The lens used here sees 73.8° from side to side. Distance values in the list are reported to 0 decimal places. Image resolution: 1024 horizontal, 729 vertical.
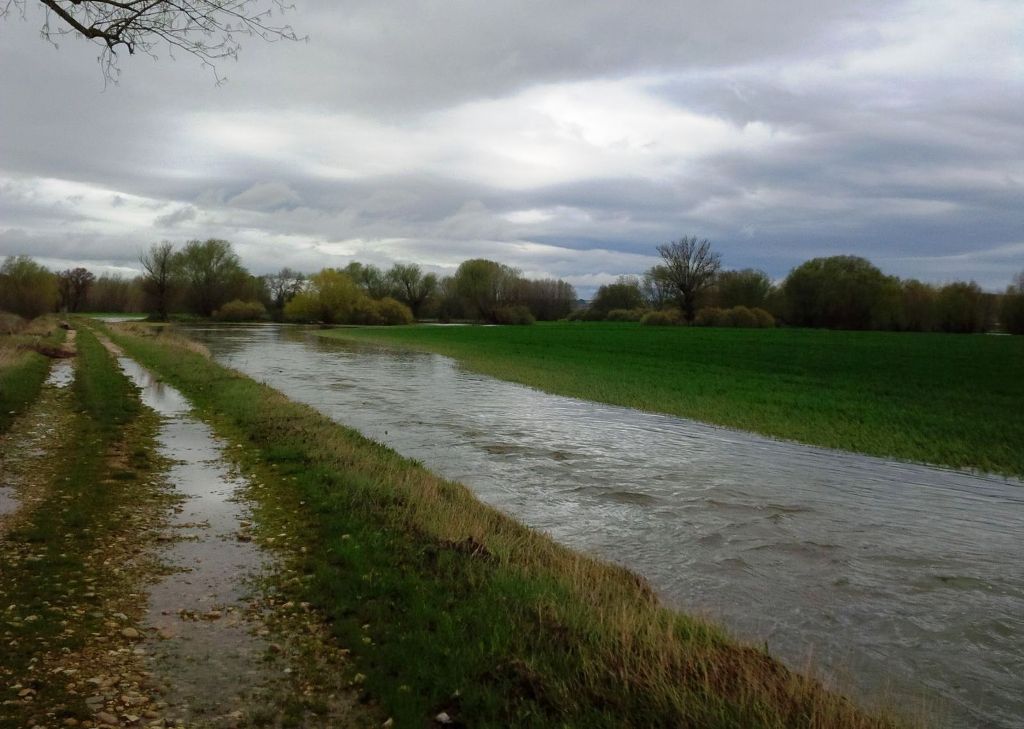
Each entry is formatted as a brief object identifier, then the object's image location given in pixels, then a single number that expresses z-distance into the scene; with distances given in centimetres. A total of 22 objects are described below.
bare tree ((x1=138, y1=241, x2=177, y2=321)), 10256
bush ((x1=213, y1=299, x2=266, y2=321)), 11019
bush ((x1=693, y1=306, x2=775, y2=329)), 9575
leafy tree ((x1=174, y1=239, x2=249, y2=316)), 11200
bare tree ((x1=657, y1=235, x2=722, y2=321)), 10862
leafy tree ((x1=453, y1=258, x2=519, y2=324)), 12381
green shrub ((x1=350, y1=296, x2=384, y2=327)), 10481
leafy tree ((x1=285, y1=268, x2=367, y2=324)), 10450
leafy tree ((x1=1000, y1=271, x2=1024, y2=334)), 8300
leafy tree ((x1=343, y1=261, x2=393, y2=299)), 13475
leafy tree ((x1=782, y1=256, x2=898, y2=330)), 9406
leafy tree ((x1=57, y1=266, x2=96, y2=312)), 13188
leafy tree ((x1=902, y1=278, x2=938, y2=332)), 9094
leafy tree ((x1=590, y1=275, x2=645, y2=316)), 14025
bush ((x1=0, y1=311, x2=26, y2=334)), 4245
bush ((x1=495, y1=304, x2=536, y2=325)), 11575
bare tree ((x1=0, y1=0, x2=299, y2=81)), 1071
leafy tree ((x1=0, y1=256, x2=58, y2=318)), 6419
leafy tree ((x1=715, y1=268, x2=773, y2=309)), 11200
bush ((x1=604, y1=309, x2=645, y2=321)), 11856
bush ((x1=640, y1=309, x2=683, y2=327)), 10081
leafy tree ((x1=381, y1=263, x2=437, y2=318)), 13425
